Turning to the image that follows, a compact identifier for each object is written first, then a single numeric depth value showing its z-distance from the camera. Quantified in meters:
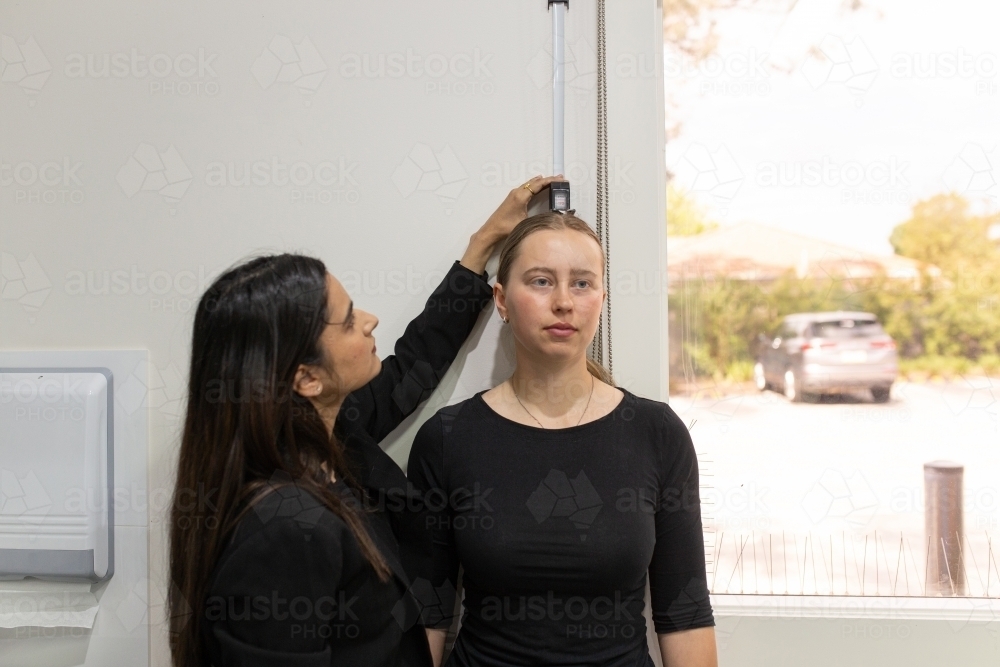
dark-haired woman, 0.80
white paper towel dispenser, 1.27
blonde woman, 1.05
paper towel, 1.28
